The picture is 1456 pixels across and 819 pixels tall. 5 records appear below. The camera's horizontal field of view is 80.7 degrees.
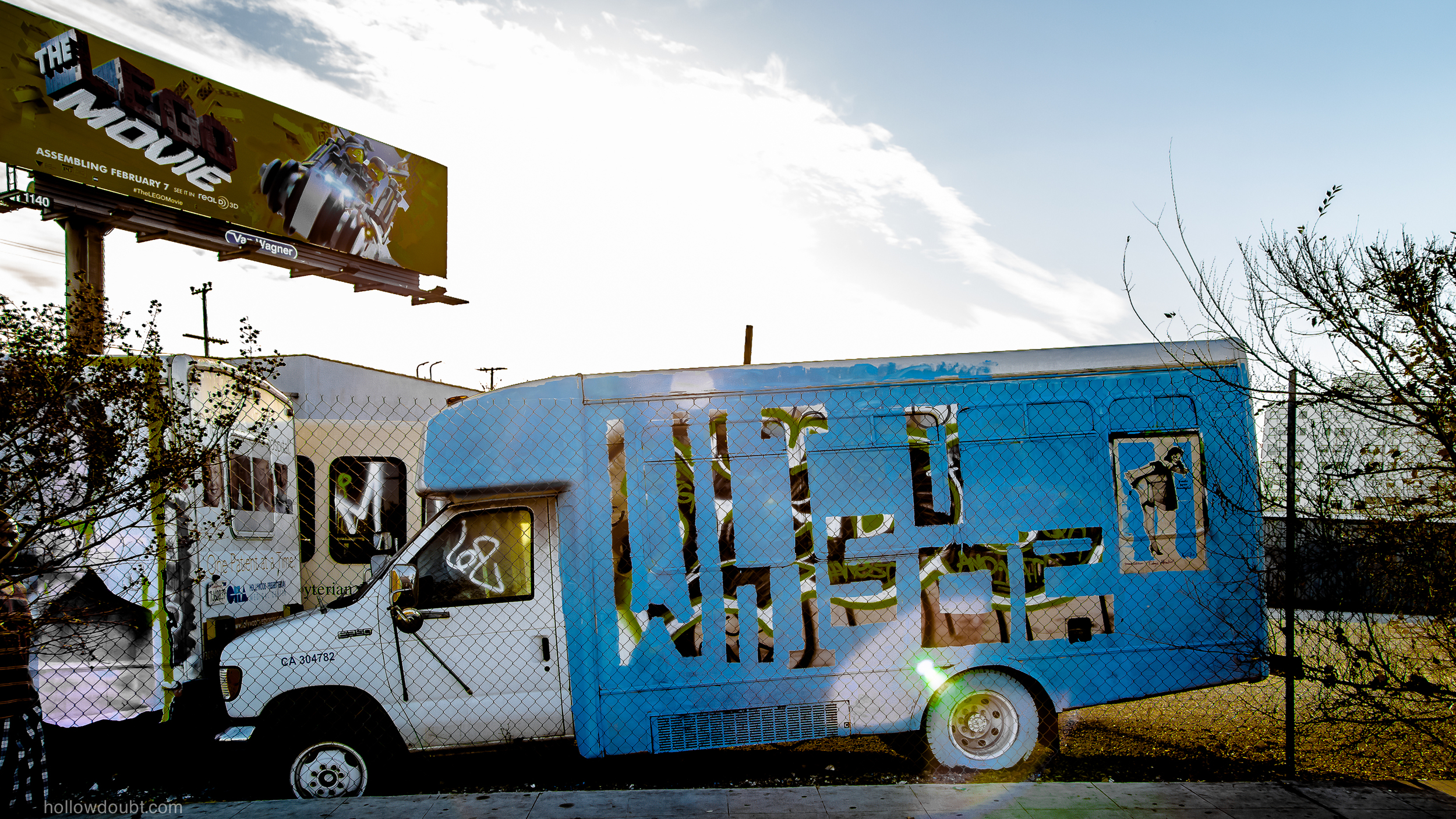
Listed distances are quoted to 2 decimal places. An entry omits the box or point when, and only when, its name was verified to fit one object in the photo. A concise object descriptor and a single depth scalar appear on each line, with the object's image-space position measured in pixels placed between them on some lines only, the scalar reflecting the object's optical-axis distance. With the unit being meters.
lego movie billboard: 15.34
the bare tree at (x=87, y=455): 4.41
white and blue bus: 5.54
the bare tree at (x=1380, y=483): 4.54
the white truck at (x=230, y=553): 6.10
